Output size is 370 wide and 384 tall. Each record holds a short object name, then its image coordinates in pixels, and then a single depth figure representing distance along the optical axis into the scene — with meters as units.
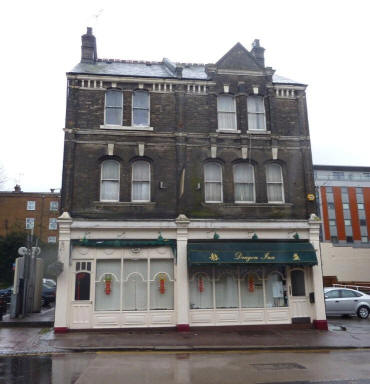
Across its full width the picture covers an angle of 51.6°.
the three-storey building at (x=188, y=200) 15.15
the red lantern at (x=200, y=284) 15.54
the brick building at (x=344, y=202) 66.50
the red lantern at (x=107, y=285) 15.04
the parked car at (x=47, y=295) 24.95
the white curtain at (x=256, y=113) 17.67
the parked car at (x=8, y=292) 25.53
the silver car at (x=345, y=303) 19.59
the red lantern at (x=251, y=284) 15.81
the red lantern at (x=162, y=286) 15.25
